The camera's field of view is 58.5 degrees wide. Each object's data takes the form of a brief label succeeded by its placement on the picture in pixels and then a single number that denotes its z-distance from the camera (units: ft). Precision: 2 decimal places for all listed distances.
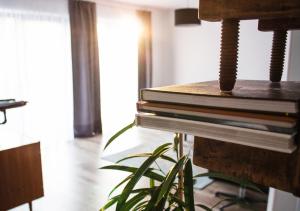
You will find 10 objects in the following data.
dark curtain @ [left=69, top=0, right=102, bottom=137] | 14.40
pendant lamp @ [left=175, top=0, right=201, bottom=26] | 11.80
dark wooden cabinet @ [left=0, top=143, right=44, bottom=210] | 6.38
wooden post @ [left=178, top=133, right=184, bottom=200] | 2.11
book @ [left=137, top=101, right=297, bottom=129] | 1.22
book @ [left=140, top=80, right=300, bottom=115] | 1.26
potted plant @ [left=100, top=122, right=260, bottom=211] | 1.79
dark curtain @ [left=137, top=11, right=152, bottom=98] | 18.26
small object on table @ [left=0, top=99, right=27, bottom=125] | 5.94
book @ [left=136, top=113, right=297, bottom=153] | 1.21
